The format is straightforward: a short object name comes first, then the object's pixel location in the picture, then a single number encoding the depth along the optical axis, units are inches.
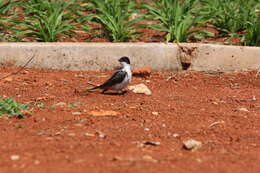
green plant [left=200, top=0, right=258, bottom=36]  594.2
